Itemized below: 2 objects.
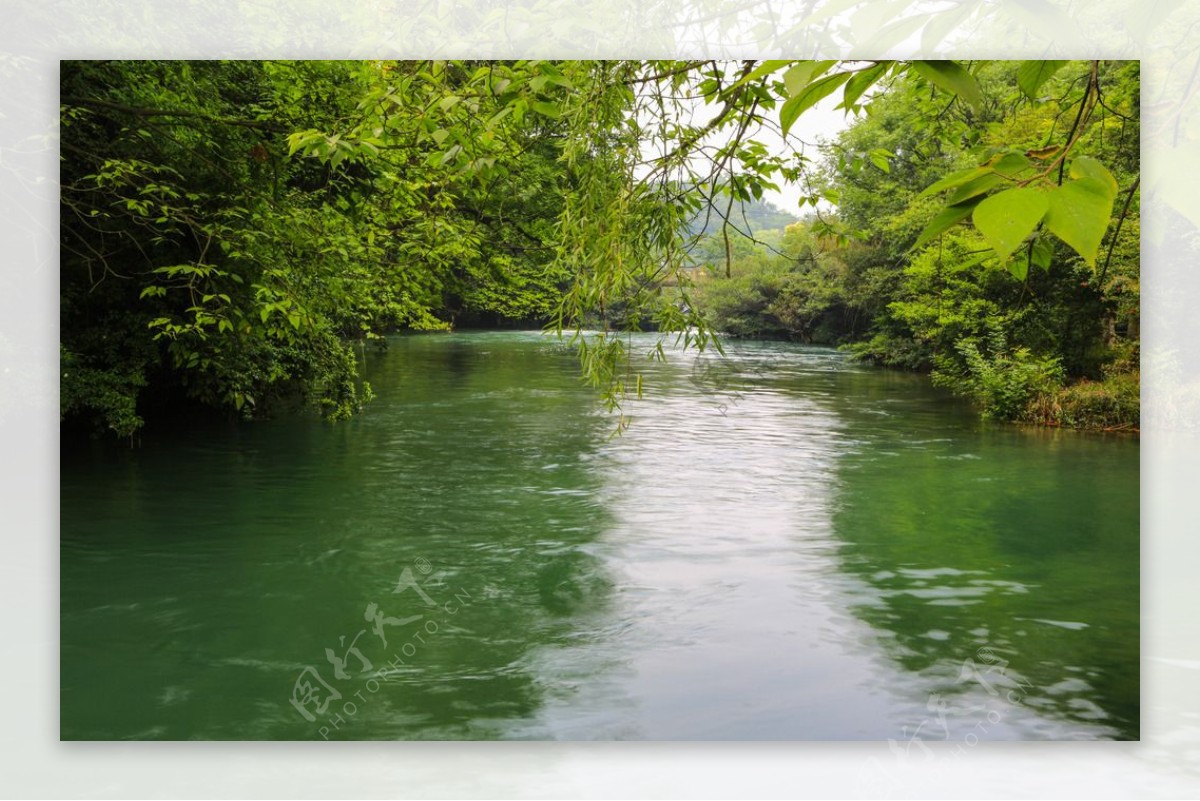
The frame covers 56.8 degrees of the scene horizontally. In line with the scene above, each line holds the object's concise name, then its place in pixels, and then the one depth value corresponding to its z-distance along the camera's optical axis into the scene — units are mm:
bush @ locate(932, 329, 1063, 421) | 7535
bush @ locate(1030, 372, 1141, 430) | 6980
